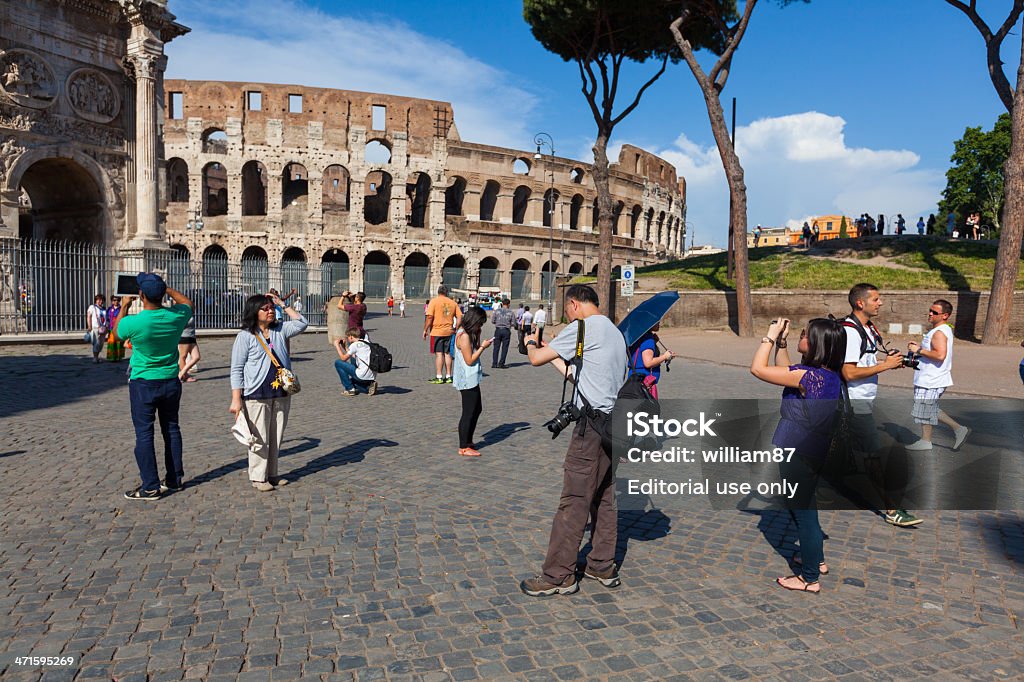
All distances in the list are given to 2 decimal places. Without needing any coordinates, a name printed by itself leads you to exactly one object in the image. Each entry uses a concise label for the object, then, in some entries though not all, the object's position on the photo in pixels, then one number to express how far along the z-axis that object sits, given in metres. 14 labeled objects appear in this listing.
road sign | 18.11
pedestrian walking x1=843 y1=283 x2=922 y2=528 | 4.24
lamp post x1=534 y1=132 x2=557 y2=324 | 45.02
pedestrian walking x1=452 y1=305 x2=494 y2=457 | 6.57
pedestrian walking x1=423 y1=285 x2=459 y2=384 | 11.44
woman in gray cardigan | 5.22
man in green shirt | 5.02
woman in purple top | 3.53
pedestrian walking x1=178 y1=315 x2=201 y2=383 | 9.40
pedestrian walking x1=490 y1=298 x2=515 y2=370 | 13.72
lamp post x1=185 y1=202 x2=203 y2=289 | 41.66
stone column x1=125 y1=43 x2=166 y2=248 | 18.39
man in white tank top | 5.98
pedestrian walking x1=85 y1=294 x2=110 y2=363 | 13.00
